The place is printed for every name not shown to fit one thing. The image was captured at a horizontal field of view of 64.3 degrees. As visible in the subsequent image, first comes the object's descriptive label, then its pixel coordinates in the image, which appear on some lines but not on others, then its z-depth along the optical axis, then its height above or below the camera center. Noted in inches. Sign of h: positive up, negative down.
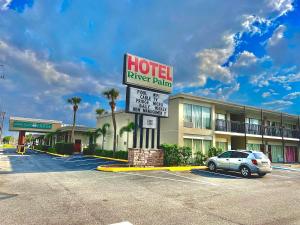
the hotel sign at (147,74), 733.9 +221.2
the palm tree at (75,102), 1585.9 +254.8
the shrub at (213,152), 875.9 -29.6
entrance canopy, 1770.4 +110.6
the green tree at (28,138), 4343.0 +16.3
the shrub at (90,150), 1320.7 -51.8
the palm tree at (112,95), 1118.2 +217.1
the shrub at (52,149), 1577.3 -68.1
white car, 593.9 -45.4
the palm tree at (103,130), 1293.1 +59.0
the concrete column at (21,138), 1810.2 +5.2
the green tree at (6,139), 5907.5 -18.8
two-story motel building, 885.8 +70.1
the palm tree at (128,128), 1058.7 +60.6
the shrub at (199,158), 859.4 -52.1
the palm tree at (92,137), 1409.2 +21.6
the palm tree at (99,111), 1908.2 +236.6
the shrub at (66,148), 1393.9 -47.7
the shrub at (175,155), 781.9 -39.7
